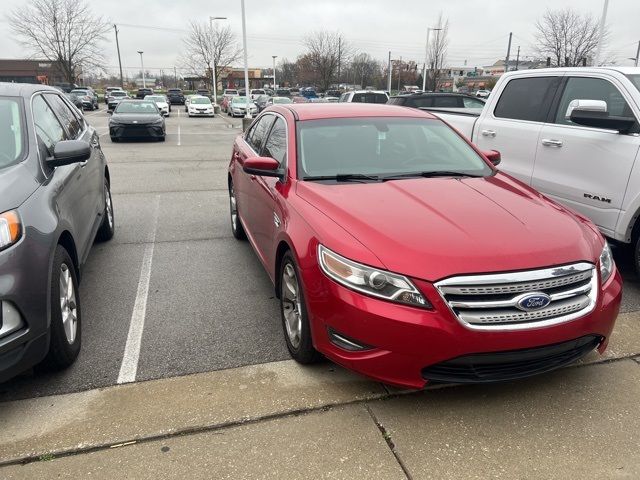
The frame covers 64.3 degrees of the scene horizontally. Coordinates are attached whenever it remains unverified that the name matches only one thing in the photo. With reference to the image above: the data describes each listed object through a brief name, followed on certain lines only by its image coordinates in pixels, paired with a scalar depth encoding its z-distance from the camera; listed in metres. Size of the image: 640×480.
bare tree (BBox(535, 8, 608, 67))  32.09
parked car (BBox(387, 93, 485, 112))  10.41
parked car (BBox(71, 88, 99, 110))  40.33
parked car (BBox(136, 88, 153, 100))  52.28
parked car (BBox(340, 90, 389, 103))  17.72
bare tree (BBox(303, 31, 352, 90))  55.75
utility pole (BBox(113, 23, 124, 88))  73.00
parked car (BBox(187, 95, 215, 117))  32.59
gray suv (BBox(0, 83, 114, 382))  2.60
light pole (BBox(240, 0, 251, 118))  26.76
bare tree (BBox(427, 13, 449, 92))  43.03
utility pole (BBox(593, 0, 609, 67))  21.42
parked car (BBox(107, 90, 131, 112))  38.91
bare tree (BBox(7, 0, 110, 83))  48.97
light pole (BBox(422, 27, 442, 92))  39.98
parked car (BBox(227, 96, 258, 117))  33.75
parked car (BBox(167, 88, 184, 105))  52.97
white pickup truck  4.32
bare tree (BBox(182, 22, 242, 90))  55.50
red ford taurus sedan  2.49
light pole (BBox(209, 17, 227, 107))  49.81
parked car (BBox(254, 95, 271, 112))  35.76
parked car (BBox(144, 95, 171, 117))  32.37
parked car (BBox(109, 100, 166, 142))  16.78
